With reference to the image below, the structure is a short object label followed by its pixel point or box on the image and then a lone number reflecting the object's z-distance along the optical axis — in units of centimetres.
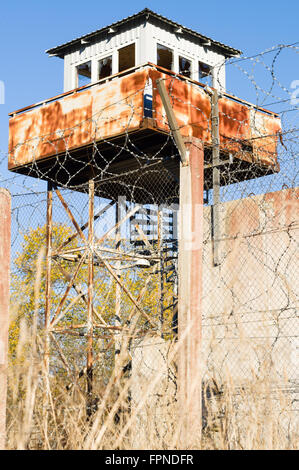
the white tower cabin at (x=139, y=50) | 1335
